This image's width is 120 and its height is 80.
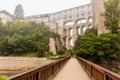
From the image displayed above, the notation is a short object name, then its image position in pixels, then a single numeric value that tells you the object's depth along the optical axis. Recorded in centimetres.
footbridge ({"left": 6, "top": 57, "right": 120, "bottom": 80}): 193
